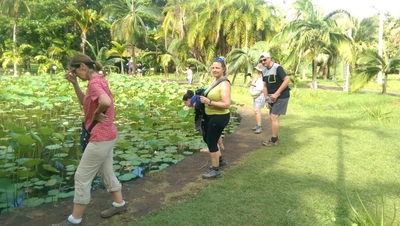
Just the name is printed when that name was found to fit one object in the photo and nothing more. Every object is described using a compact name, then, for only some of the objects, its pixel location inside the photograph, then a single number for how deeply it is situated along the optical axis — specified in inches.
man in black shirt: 187.1
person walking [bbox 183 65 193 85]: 620.9
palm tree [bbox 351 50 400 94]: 458.9
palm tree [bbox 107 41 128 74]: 879.2
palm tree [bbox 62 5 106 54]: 830.3
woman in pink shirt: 93.4
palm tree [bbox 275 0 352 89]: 574.3
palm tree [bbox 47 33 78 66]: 879.7
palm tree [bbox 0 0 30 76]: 787.0
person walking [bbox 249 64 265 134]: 240.0
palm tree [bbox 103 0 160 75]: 745.0
